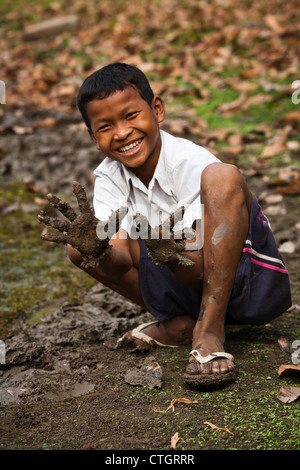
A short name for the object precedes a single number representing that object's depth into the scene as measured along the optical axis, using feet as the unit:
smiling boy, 9.43
